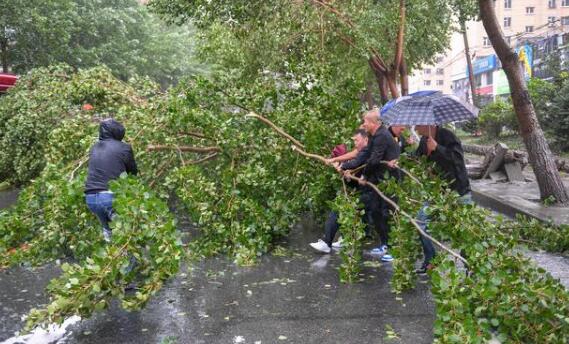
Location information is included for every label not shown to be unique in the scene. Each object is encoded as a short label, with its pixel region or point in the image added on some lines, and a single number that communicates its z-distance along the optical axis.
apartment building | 62.29
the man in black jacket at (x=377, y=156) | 7.01
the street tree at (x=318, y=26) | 12.55
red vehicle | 17.72
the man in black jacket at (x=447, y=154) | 6.03
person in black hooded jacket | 5.93
